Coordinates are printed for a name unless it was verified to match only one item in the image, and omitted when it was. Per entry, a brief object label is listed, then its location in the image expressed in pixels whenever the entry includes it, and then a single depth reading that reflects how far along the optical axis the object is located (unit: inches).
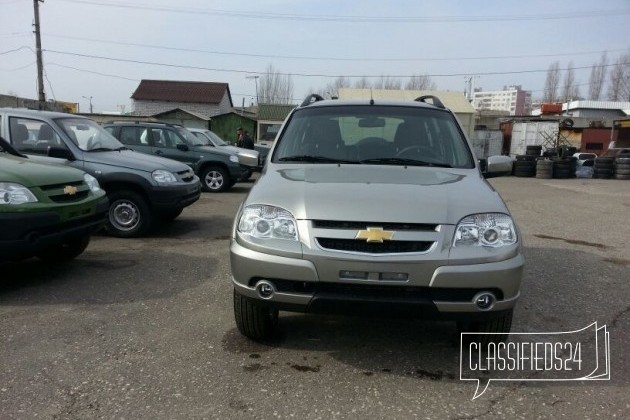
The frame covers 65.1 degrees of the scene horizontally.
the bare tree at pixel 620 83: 2475.4
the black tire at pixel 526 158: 856.5
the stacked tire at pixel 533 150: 981.6
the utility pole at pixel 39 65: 1031.6
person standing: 694.5
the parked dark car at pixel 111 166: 257.1
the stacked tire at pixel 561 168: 824.9
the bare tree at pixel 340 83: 2646.7
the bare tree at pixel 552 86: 2839.6
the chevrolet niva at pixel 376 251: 111.7
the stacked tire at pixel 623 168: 803.4
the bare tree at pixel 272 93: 2805.1
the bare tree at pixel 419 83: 2586.1
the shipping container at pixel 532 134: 1210.6
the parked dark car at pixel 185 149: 457.4
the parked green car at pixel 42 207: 165.9
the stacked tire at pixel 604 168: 825.5
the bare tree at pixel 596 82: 2652.6
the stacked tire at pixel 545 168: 824.3
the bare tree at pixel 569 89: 2805.1
